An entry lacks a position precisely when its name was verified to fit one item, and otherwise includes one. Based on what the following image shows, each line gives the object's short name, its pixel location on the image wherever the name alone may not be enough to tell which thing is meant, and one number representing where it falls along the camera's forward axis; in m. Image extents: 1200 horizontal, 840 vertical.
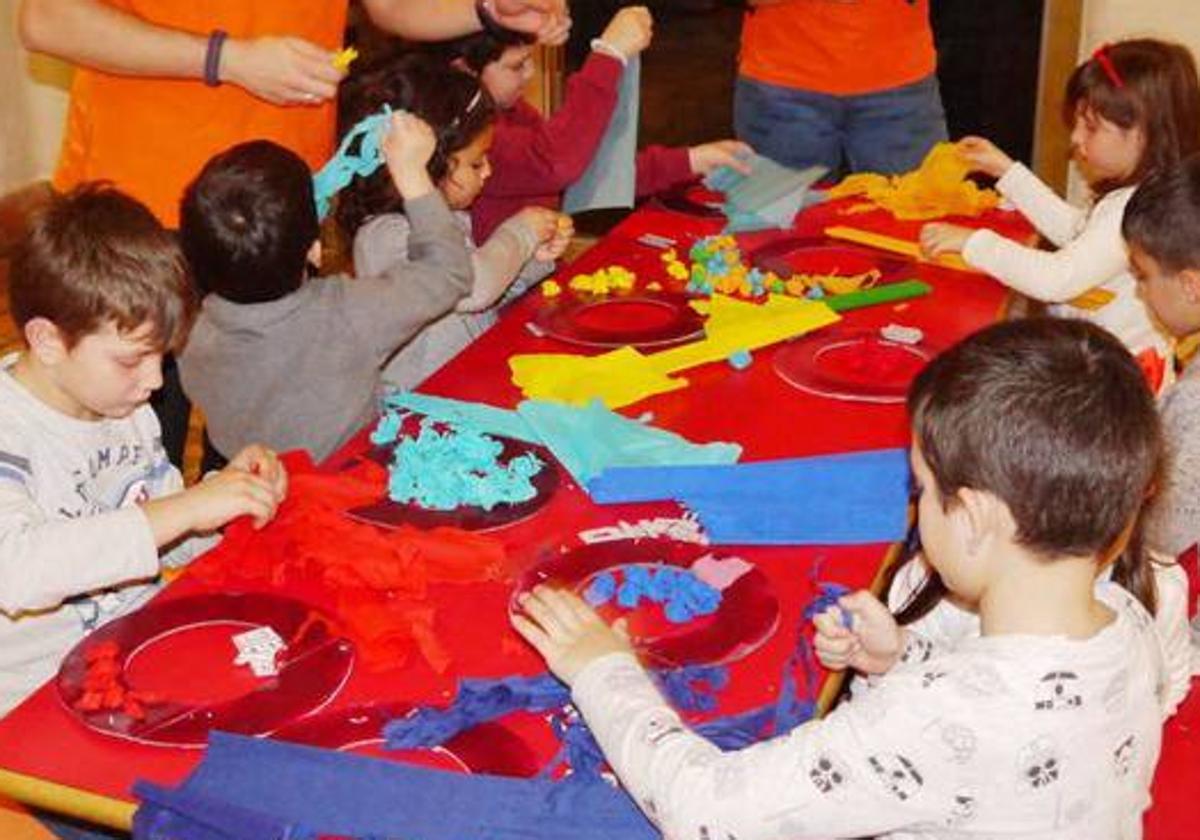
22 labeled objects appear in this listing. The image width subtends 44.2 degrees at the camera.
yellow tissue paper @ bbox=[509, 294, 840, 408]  2.17
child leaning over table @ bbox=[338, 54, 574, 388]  2.61
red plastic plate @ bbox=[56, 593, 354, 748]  1.43
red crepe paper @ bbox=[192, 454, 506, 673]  1.58
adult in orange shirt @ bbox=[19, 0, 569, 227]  2.30
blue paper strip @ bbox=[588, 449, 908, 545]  1.78
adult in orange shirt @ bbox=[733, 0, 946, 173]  3.47
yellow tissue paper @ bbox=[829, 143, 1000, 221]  3.02
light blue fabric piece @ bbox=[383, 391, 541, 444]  2.05
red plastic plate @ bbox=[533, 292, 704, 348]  2.34
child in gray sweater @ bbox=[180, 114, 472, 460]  2.15
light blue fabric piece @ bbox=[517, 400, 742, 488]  1.94
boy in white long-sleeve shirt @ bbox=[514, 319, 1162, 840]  1.30
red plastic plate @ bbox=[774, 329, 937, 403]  2.15
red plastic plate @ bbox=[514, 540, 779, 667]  1.54
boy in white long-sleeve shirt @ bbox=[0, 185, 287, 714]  1.84
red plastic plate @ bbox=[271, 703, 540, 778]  1.39
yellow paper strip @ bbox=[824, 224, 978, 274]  2.71
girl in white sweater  2.72
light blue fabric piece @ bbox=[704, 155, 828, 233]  2.94
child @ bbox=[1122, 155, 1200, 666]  2.09
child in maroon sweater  2.99
